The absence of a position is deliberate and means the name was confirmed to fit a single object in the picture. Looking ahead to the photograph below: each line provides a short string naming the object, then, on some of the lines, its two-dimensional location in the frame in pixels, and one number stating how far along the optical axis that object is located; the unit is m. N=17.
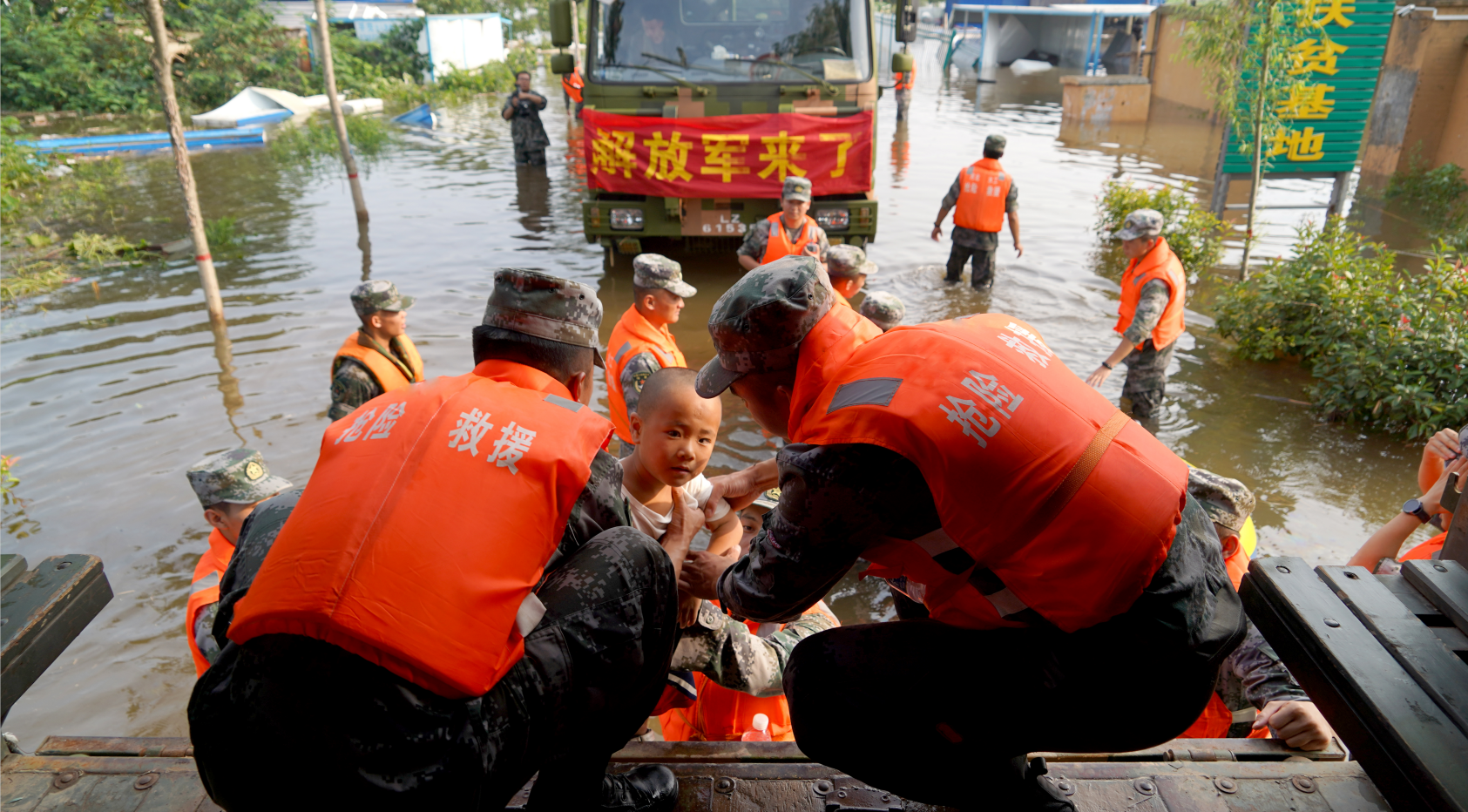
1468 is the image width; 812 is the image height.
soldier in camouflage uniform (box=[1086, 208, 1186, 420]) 5.43
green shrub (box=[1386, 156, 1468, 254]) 9.61
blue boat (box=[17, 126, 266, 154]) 15.26
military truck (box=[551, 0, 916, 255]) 7.18
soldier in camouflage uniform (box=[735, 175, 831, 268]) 6.46
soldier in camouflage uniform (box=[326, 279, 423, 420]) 4.18
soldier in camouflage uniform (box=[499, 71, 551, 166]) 13.45
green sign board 8.16
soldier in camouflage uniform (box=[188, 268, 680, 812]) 1.45
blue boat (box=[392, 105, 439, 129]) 18.77
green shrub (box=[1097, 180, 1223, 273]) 8.41
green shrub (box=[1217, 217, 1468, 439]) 5.20
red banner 7.18
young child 2.72
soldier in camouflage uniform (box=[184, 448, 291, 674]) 2.87
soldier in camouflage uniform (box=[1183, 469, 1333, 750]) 2.18
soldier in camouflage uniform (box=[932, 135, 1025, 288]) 8.12
